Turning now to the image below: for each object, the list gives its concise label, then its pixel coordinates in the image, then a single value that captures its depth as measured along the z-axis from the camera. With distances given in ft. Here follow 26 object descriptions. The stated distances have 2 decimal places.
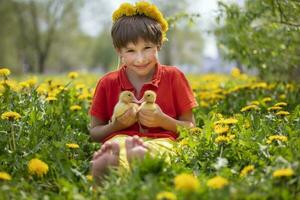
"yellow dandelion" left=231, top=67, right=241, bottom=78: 21.39
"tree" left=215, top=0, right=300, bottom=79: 16.62
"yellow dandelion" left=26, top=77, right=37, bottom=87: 15.08
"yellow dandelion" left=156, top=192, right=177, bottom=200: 5.97
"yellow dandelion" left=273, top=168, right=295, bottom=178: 6.46
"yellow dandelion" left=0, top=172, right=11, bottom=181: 6.99
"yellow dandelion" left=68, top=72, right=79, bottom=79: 15.75
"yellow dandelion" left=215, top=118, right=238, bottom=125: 9.16
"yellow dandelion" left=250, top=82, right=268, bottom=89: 16.68
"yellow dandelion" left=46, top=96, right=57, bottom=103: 13.09
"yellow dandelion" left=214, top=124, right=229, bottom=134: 8.97
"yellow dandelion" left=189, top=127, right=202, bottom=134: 10.29
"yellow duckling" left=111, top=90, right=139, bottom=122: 9.57
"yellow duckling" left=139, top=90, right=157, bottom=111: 9.43
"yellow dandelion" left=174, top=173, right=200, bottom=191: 5.95
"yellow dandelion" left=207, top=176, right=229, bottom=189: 6.27
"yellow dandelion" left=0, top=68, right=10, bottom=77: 11.77
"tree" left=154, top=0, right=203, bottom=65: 119.03
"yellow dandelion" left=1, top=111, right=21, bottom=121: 9.57
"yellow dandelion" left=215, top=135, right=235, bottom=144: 8.89
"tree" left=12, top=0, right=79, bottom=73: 113.80
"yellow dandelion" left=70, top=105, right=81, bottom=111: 13.25
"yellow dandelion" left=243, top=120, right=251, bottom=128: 10.74
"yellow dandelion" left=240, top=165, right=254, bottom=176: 7.42
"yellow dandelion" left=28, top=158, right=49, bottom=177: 7.90
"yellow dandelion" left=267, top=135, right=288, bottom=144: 8.64
